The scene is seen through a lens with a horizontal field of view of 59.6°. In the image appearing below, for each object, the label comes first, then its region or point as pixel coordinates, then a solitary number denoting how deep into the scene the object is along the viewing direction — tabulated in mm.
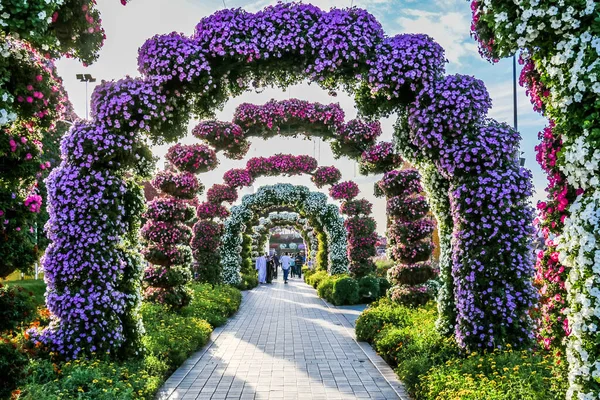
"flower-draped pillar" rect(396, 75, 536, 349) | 6227
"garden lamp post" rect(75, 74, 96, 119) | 18884
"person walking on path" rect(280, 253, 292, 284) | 28819
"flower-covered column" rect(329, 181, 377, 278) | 17219
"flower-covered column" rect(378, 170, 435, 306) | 11062
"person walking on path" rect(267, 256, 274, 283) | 30219
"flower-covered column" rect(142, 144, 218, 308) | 11180
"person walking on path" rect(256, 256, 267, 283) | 28406
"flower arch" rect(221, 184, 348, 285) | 21609
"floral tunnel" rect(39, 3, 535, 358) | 6305
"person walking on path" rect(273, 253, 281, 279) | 37406
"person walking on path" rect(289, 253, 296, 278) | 36656
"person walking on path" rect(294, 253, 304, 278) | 38212
